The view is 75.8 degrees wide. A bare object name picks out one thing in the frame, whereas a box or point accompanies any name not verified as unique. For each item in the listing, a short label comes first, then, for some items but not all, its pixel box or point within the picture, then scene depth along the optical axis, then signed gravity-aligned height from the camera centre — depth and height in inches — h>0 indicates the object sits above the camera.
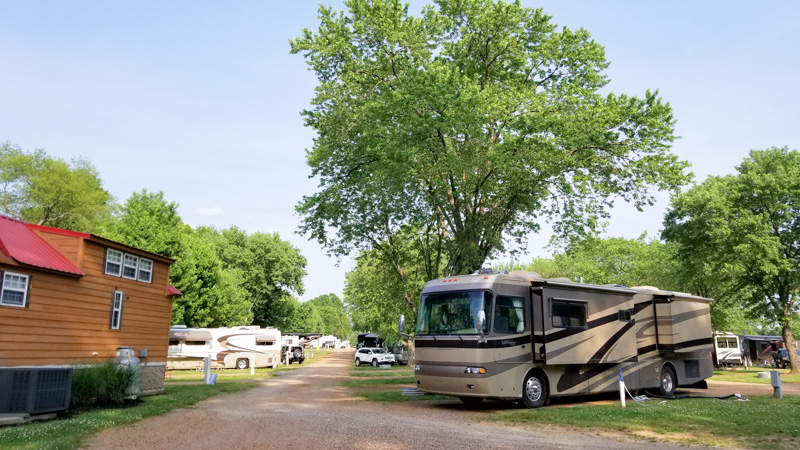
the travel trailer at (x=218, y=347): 1432.1 -76.7
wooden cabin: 486.0 +19.7
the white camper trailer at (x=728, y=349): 1796.3 -81.6
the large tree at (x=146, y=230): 1446.9 +252.7
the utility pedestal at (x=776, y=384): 592.0 -65.6
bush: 522.9 -67.5
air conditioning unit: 444.5 -63.9
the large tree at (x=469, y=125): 750.5 +297.5
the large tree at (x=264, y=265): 2338.8 +249.9
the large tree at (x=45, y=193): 1759.4 +426.3
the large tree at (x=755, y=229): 1224.2 +237.4
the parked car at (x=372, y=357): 1841.8 -125.0
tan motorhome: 514.6 -15.8
